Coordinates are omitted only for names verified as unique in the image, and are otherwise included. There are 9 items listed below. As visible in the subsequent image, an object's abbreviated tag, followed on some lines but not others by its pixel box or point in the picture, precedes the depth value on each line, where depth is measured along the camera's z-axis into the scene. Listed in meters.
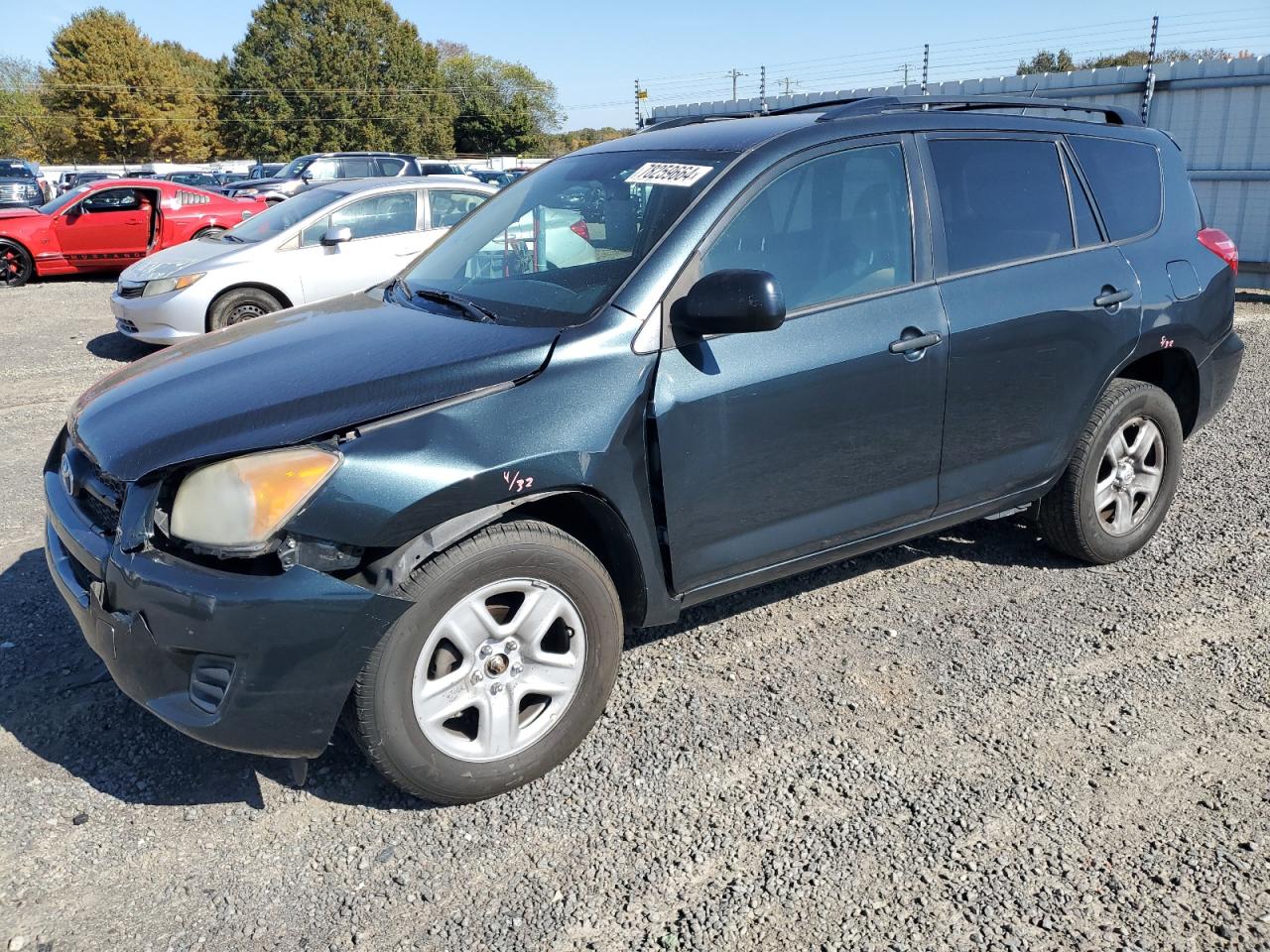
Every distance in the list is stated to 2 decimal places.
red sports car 14.21
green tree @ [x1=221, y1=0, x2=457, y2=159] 77.12
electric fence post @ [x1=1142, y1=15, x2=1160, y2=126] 11.96
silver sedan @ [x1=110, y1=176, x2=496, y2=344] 8.89
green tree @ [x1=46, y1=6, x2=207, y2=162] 71.50
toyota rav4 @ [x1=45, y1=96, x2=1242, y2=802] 2.57
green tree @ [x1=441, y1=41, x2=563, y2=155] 77.75
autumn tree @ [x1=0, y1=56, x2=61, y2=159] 70.75
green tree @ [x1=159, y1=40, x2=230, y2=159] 77.75
